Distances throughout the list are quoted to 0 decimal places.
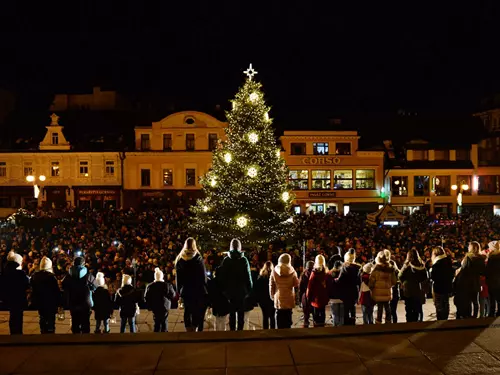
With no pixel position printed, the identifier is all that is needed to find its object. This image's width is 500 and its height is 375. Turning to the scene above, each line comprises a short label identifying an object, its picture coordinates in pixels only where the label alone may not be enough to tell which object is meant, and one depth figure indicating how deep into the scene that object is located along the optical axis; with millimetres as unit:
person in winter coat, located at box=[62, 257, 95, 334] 9422
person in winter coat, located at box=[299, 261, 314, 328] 10070
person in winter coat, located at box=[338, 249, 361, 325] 9727
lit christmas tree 20859
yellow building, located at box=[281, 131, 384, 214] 40219
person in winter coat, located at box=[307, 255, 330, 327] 9664
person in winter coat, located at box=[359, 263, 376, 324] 10070
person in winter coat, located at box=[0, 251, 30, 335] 9188
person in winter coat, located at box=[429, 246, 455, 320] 9805
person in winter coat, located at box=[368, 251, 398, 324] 9703
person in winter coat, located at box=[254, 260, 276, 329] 9820
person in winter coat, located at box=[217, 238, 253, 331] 9164
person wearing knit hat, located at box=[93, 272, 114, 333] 10070
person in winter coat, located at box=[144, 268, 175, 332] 9547
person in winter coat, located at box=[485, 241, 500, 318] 9727
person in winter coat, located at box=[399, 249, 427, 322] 9758
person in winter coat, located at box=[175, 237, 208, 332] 9062
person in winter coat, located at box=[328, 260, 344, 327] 9773
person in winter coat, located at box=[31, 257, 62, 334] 9336
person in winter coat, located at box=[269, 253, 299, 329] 9211
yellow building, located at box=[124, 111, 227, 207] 40219
